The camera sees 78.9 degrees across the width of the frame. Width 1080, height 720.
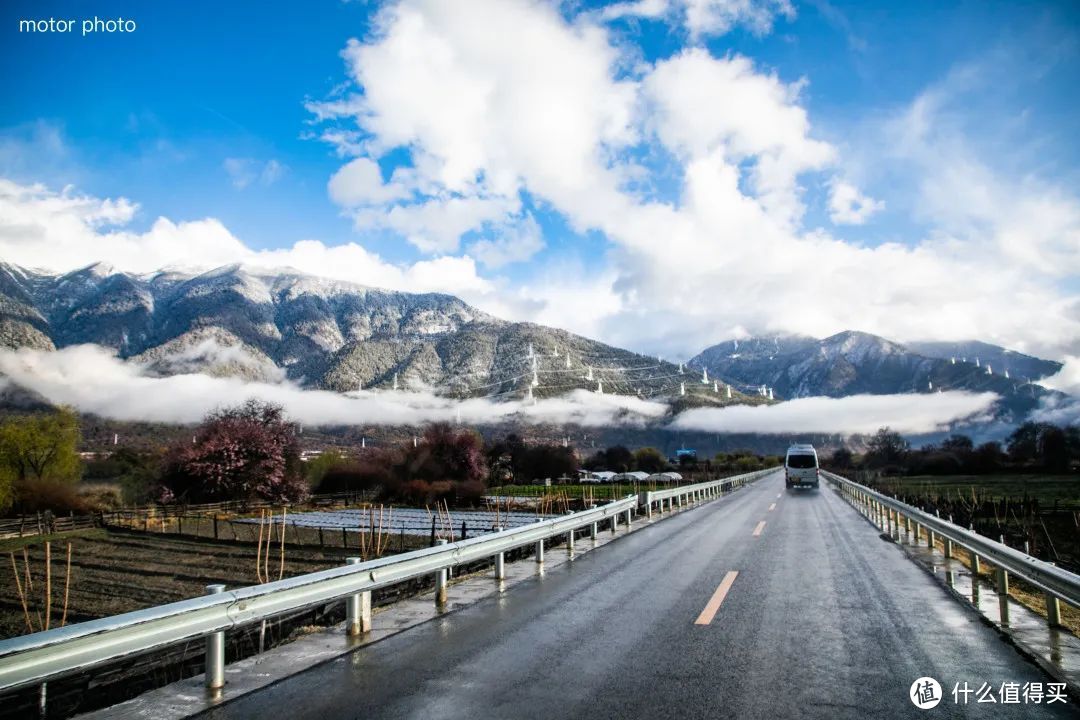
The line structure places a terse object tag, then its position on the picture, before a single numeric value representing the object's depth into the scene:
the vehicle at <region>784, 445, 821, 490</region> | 48.09
